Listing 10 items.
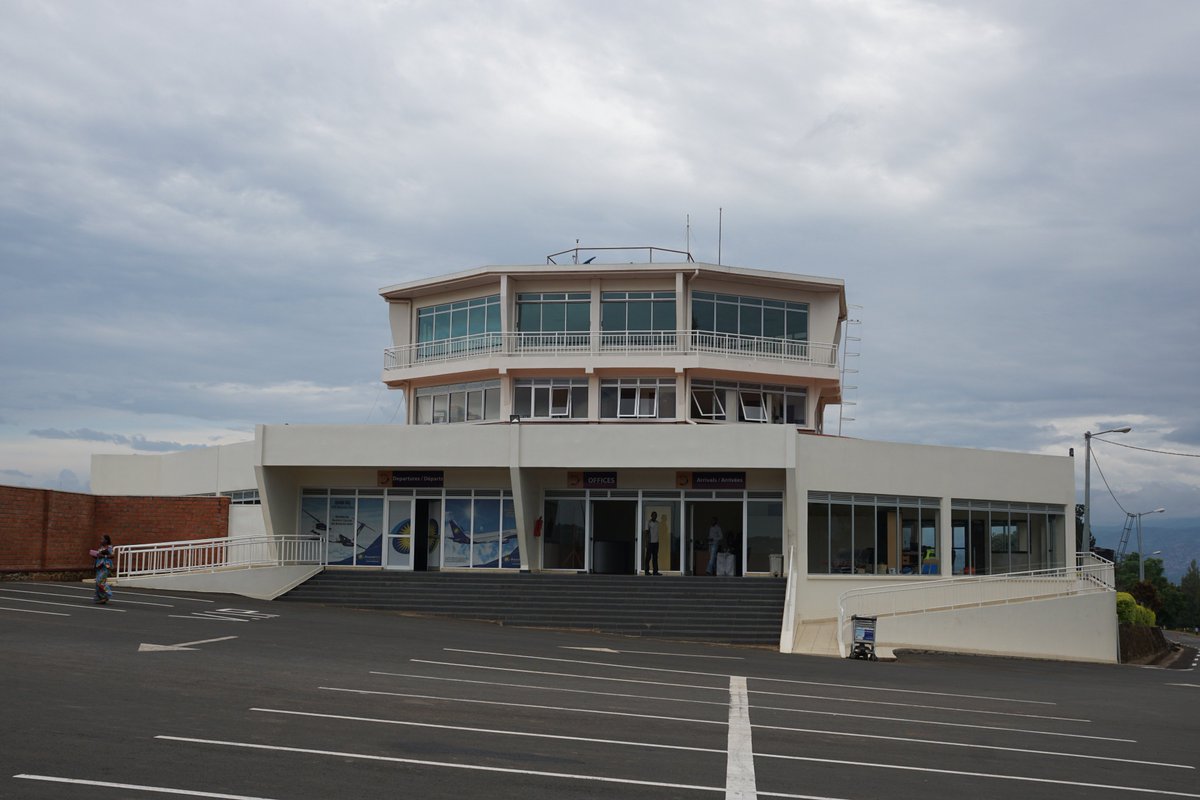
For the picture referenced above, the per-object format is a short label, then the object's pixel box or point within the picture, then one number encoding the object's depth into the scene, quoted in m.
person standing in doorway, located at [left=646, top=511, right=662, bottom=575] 34.75
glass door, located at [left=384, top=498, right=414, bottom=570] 37.09
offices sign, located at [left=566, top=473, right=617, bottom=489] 36.06
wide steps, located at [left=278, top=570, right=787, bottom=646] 28.89
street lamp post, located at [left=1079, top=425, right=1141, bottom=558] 42.44
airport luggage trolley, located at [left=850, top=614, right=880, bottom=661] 25.78
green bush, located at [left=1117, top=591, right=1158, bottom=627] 42.03
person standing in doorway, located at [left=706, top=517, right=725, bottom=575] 34.69
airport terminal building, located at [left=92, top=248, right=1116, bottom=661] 33.88
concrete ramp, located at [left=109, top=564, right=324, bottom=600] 30.97
